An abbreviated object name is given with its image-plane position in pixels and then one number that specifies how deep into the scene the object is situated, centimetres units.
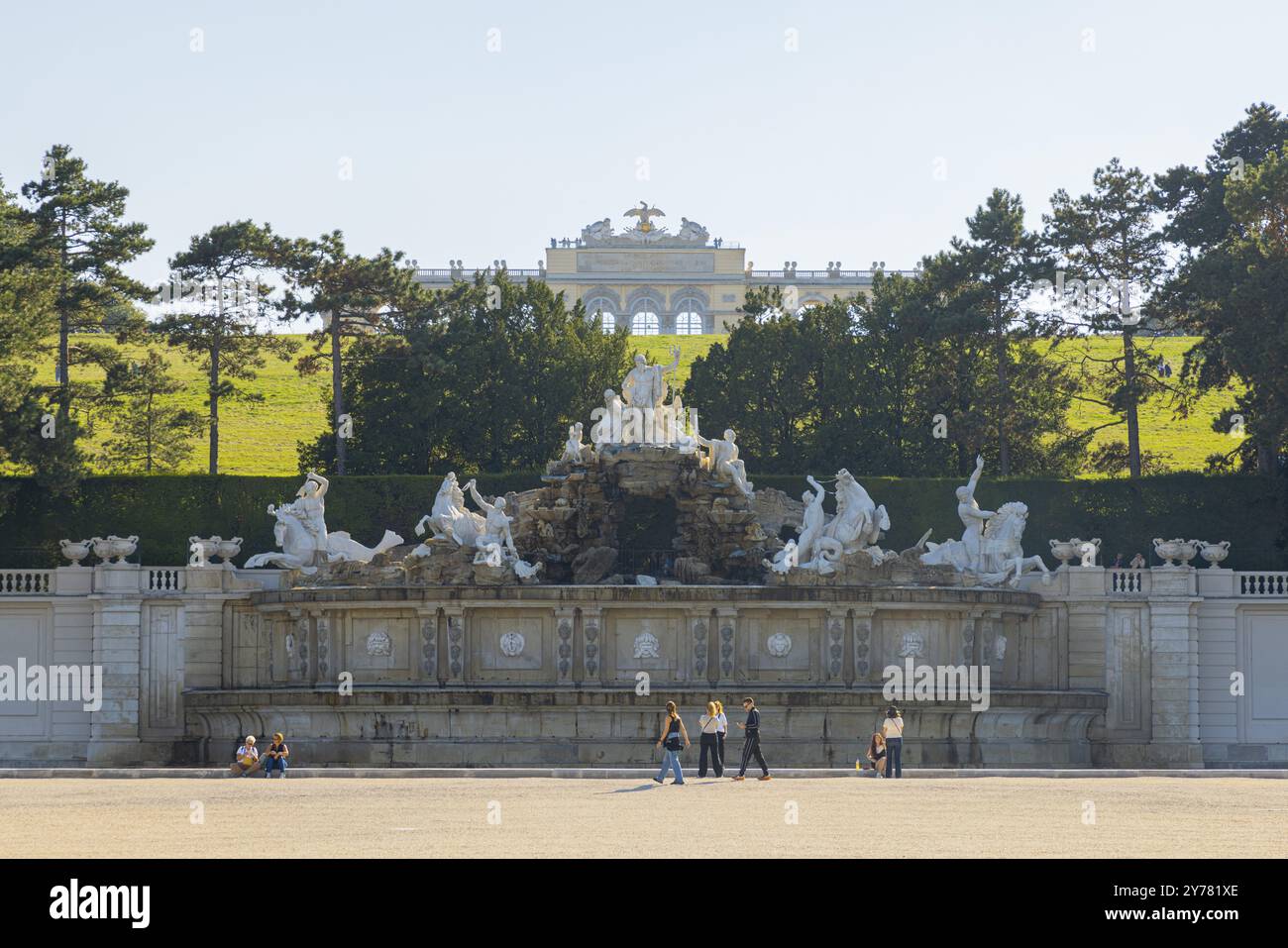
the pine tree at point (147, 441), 8475
